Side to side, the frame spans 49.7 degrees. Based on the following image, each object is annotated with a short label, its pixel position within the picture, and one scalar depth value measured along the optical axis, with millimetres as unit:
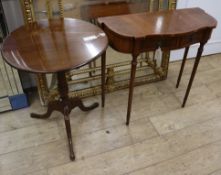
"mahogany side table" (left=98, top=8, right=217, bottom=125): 1314
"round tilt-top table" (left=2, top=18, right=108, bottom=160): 1053
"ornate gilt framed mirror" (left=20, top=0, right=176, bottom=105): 1604
